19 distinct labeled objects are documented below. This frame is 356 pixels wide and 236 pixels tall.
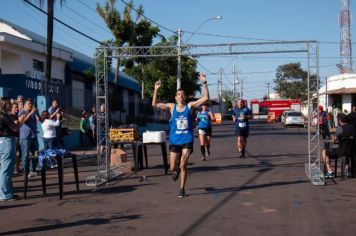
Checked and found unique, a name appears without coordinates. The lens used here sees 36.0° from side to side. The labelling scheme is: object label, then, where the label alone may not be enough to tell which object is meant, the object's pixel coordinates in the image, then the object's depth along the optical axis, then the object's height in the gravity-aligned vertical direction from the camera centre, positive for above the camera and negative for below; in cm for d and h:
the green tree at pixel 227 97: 10959 +641
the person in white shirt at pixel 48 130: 1569 -10
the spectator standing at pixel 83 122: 2478 +18
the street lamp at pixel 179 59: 3569 +427
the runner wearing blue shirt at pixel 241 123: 1803 +7
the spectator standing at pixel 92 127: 2533 -3
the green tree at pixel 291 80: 9881 +814
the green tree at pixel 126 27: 3192 +590
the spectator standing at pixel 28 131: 1234 -10
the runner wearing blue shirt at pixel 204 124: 1820 +5
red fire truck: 6619 +238
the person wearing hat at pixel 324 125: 2775 -2
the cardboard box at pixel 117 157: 1471 -83
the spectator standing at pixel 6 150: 1003 -44
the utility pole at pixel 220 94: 9404 +581
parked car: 4788 +51
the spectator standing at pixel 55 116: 1623 +31
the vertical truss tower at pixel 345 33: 5766 +970
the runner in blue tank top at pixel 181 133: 1027 -14
